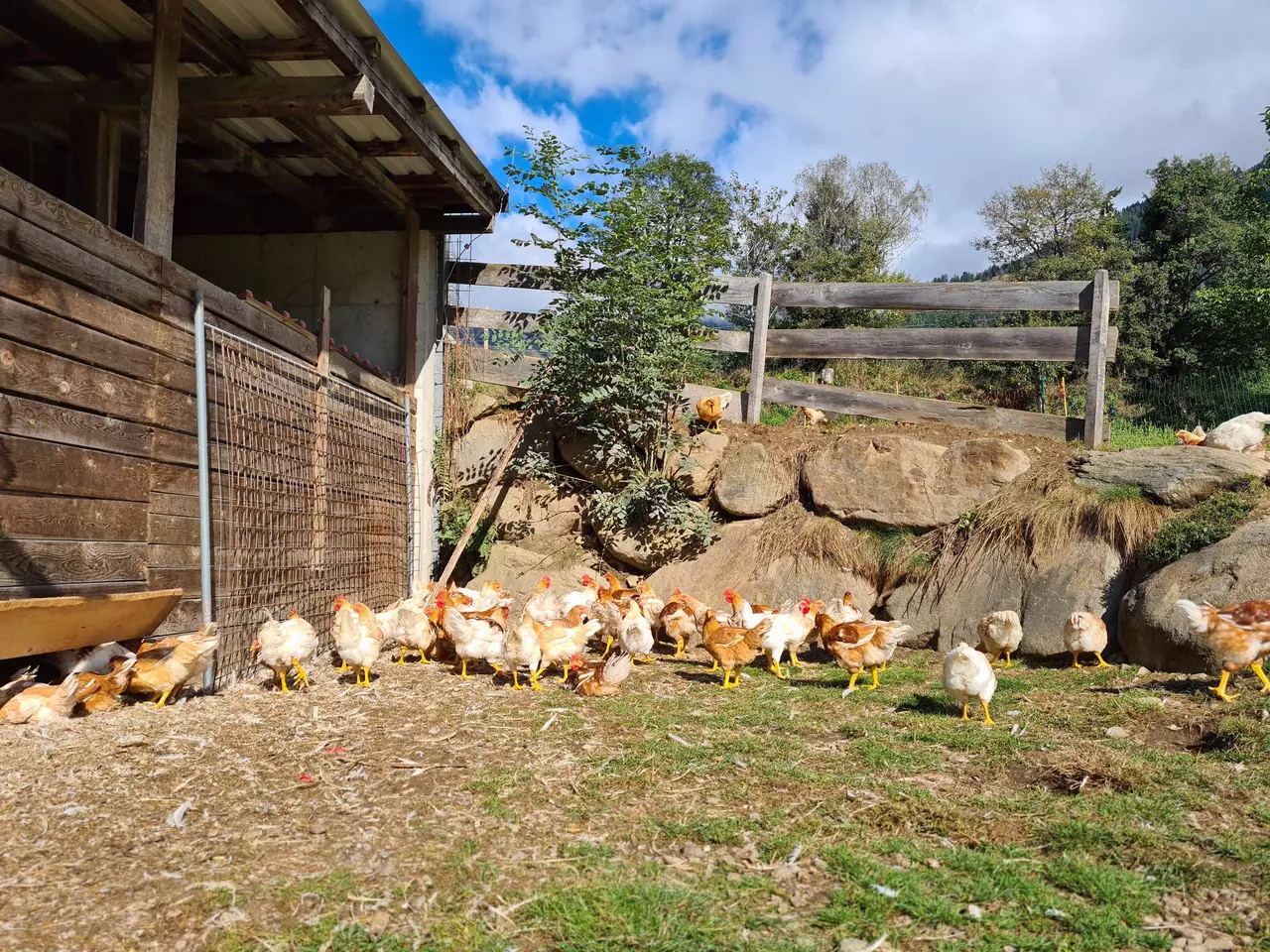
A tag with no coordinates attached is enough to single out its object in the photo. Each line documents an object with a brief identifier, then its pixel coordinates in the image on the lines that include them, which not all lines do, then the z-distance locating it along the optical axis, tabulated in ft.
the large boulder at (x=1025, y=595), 25.46
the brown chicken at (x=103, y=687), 17.06
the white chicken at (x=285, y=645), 19.94
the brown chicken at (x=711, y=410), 35.29
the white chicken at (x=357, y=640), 21.67
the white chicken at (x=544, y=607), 25.41
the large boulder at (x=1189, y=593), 21.91
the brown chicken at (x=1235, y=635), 18.19
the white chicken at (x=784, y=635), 23.38
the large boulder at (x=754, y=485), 33.68
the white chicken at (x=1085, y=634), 23.26
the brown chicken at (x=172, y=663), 17.53
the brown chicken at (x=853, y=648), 21.48
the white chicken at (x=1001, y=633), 24.08
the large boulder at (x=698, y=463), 34.24
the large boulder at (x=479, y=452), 35.63
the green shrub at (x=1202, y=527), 23.90
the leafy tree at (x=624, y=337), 32.91
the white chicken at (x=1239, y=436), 28.91
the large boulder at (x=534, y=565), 32.91
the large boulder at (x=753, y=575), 30.32
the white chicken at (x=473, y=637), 22.54
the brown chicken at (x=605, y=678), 20.48
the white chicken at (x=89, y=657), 17.57
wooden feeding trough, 14.29
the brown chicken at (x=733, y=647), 21.98
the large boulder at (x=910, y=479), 30.30
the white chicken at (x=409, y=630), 24.32
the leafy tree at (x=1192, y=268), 58.70
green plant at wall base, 34.53
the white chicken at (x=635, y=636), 24.18
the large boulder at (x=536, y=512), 34.78
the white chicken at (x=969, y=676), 17.74
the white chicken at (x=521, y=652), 21.47
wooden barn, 15.42
